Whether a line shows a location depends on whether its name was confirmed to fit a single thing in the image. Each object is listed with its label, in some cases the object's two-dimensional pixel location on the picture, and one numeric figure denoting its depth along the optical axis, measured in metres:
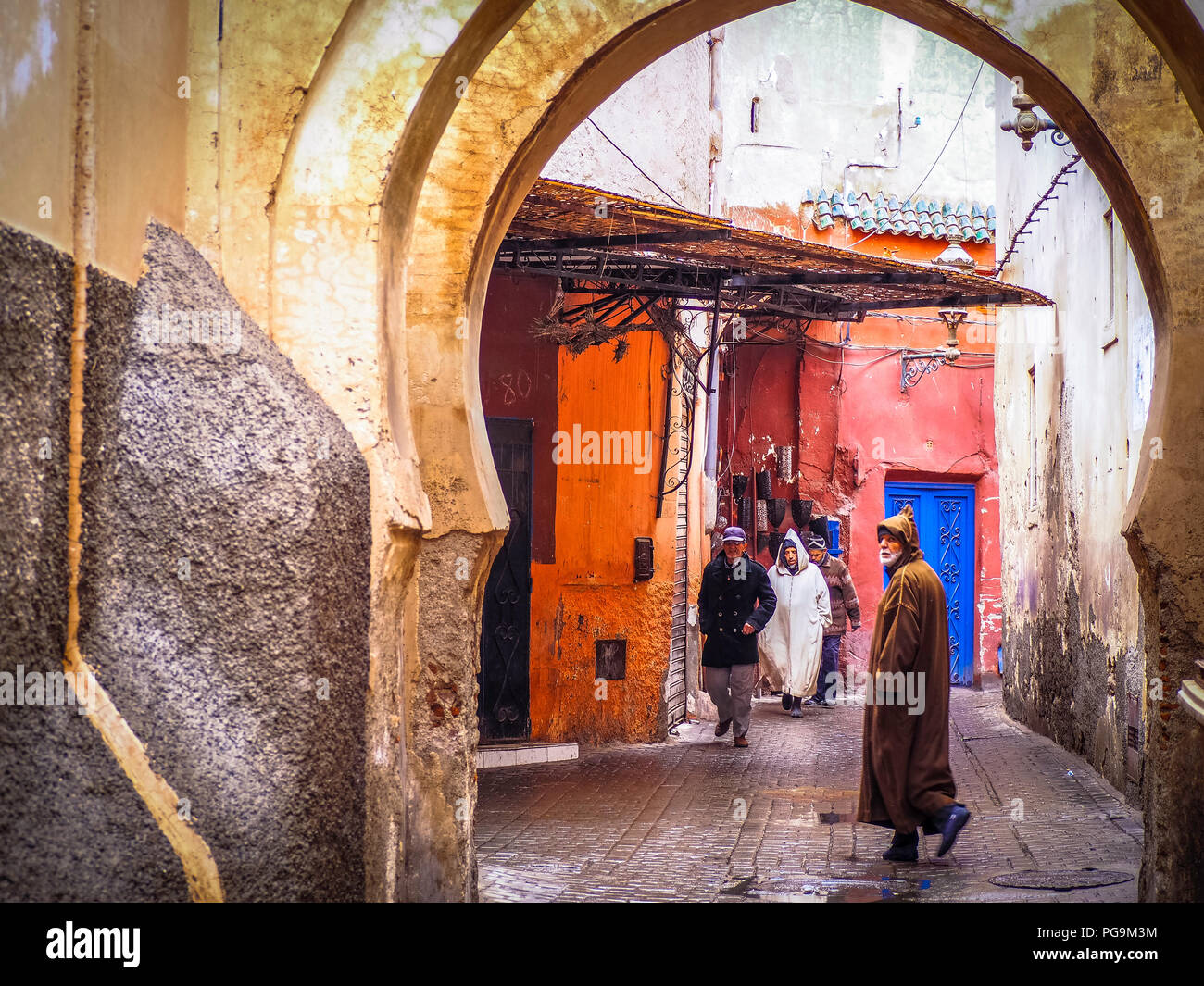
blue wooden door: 17.50
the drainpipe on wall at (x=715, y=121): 13.96
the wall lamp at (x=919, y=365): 16.58
